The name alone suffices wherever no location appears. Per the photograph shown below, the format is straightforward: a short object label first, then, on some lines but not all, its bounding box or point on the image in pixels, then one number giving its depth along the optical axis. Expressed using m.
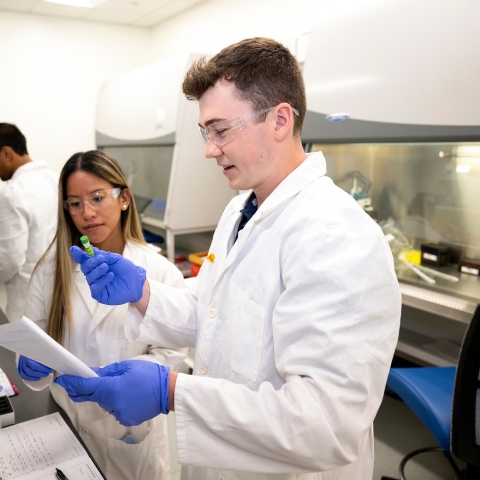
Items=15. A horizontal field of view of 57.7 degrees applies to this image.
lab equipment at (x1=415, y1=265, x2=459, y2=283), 2.01
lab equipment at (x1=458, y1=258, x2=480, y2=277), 2.04
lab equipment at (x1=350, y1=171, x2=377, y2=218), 2.41
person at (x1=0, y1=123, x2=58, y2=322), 2.42
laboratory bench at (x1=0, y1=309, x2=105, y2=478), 1.16
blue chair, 1.41
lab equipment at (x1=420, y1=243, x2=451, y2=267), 2.11
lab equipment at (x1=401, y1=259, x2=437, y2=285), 2.02
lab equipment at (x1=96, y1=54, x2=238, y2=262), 2.95
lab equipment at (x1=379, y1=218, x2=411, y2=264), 2.28
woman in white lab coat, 1.25
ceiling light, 3.65
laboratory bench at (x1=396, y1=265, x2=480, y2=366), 1.80
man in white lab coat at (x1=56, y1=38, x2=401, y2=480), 0.74
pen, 0.89
